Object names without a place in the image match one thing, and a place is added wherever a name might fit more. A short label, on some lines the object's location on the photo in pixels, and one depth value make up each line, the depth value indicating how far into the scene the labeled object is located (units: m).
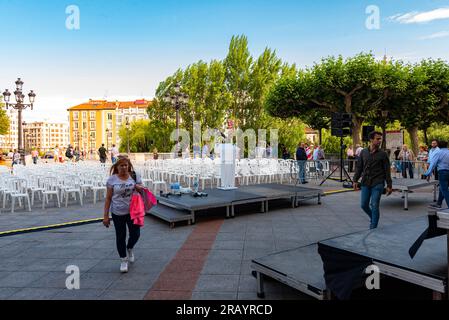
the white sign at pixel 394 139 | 22.97
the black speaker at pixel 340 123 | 14.23
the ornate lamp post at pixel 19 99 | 18.52
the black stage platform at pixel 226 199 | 8.04
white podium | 11.06
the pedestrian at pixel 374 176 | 6.30
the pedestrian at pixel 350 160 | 19.37
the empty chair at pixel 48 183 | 10.26
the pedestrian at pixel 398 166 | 16.58
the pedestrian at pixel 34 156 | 28.86
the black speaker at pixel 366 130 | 17.73
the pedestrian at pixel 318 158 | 17.85
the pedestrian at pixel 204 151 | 19.57
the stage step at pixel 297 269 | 3.55
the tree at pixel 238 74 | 41.22
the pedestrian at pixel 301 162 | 16.19
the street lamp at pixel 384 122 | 24.40
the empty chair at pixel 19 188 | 9.78
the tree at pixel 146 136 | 42.34
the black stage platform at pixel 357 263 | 3.11
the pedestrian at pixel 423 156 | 16.03
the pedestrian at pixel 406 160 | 15.91
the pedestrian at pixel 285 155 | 23.12
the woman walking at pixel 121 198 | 4.85
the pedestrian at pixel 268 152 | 28.84
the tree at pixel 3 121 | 38.09
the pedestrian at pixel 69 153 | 29.31
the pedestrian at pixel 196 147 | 31.89
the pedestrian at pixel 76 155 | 37.83
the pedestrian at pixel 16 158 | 23.18
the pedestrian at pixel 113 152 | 23.89
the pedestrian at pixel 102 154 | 24.99
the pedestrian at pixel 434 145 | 10.26
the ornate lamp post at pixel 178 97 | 18.47
